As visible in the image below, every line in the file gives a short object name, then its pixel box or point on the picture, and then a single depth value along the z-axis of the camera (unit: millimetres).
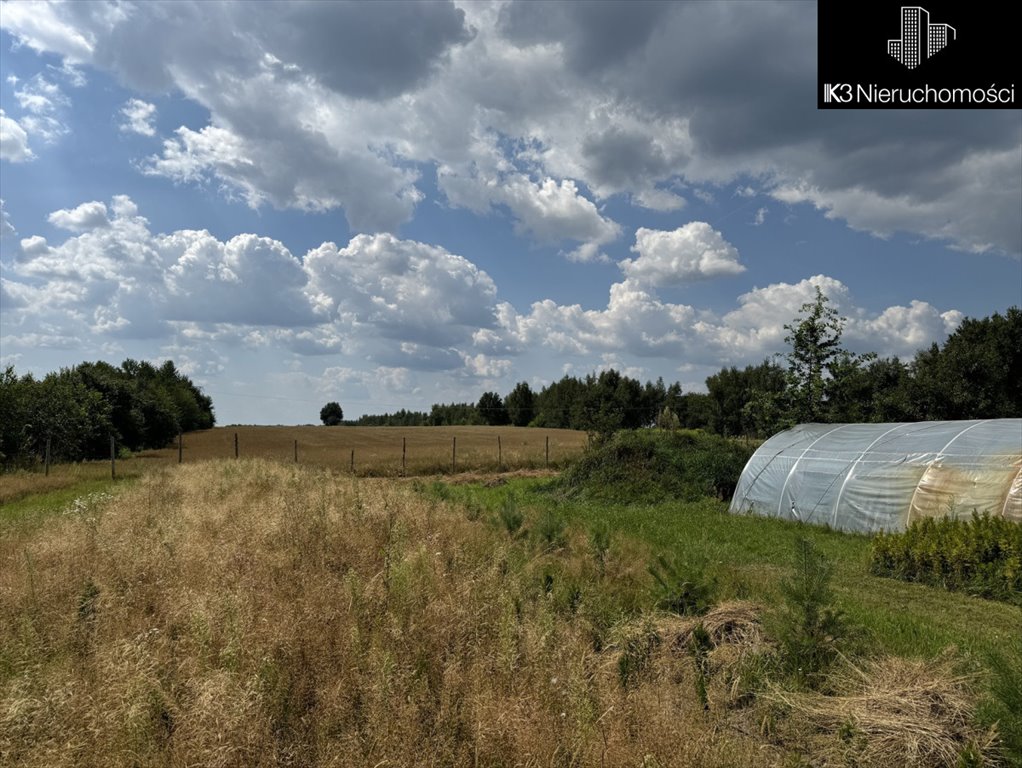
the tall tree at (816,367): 23469
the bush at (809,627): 4863
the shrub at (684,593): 6535
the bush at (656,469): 20609
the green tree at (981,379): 38719
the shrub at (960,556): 9234
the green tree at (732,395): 63391
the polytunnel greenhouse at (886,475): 13008
